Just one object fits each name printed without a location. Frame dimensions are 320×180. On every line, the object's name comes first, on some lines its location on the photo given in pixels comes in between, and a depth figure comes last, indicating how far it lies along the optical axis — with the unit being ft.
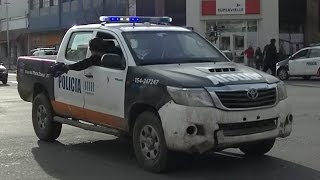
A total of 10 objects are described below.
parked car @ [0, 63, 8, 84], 87.71
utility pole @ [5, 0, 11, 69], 206.23
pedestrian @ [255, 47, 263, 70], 101.96
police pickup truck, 21.62
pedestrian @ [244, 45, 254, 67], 107.24
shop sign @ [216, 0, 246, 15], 118.62
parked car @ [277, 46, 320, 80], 80.02
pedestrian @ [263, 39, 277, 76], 84.99
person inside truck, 26.58
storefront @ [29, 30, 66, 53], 177.68
